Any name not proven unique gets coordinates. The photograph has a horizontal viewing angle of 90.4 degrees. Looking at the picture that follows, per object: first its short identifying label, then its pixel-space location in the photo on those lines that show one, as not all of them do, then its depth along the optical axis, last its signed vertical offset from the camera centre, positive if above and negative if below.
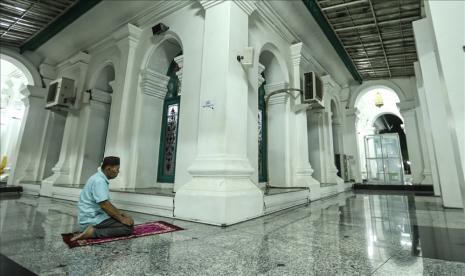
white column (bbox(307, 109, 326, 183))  7.85 +1.36
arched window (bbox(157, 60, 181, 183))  5.34 +1.10
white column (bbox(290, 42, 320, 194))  5.79 +0.82
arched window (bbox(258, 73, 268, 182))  5.94 +1.02
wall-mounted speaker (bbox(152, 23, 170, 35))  5.07 +3.26
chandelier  13.02 +4.68
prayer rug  2.17 -0.60
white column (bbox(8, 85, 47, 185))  7.65 +1.23
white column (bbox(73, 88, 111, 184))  6.47 +1.23
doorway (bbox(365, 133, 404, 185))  12.34 +1.35
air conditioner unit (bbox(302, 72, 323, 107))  5.82 +2.34
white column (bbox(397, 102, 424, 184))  9.49 +1.84
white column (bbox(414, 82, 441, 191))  5.92 +1.16
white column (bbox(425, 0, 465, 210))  1.98 +1.11
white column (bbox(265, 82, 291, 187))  5.80 +1.09
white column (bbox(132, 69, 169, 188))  5.15 +1.19
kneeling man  2.30 -0.35
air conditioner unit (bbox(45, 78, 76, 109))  6.59 +2.34
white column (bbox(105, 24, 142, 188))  5.03 +1.51
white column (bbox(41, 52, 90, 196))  6.29 +1.10
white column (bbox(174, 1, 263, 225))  3.24 +0.72
